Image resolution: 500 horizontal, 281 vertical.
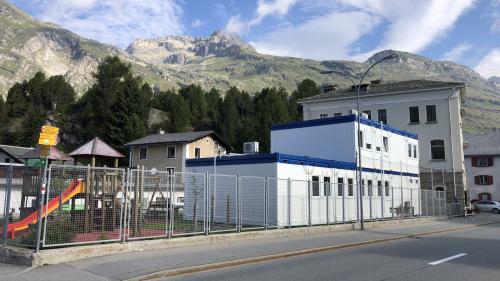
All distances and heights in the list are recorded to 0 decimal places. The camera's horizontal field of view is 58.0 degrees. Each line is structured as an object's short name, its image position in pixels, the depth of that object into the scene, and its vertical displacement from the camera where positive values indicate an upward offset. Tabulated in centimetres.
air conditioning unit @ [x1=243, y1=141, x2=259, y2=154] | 2914 +320
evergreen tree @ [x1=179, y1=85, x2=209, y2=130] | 7881 +1640
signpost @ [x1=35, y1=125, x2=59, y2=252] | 1137 +117
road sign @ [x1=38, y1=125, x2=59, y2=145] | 1148 +157
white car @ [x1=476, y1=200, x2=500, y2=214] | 5788 -125
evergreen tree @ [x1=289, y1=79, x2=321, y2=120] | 7325 +1788
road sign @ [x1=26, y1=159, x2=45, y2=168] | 1183 +91
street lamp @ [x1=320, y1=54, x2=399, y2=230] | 2292 +41
